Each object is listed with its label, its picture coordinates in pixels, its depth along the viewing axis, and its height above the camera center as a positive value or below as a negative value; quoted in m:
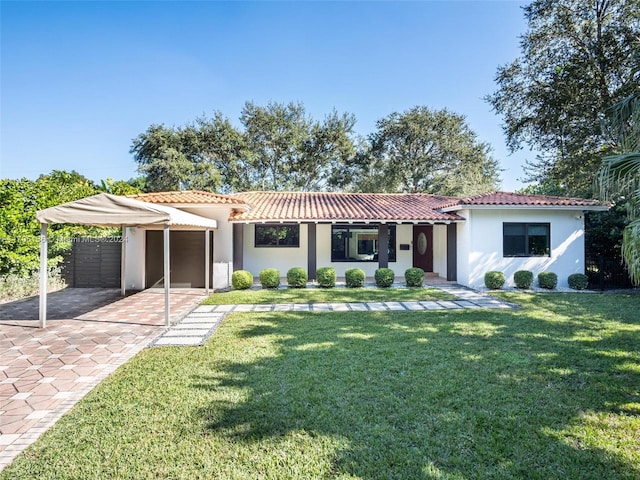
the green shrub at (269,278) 13.41 -1.27
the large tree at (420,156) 32.78 +8.77
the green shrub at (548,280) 13.52 -1.37
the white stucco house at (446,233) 13.75 +0.45
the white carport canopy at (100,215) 7.75 +0.71
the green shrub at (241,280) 13.30 -1.35
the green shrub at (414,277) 13.73 -1.27
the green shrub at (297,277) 13.62 -1.26
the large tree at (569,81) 13.18 +6.90
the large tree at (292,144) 31.94 +9.73
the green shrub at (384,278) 13.73 -1.31
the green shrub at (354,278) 13.70 -1.30
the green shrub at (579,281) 13.53 -1.41
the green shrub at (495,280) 13.25 -1.34
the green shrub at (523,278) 13.45 -1.30
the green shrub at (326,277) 13.66 -1.26
